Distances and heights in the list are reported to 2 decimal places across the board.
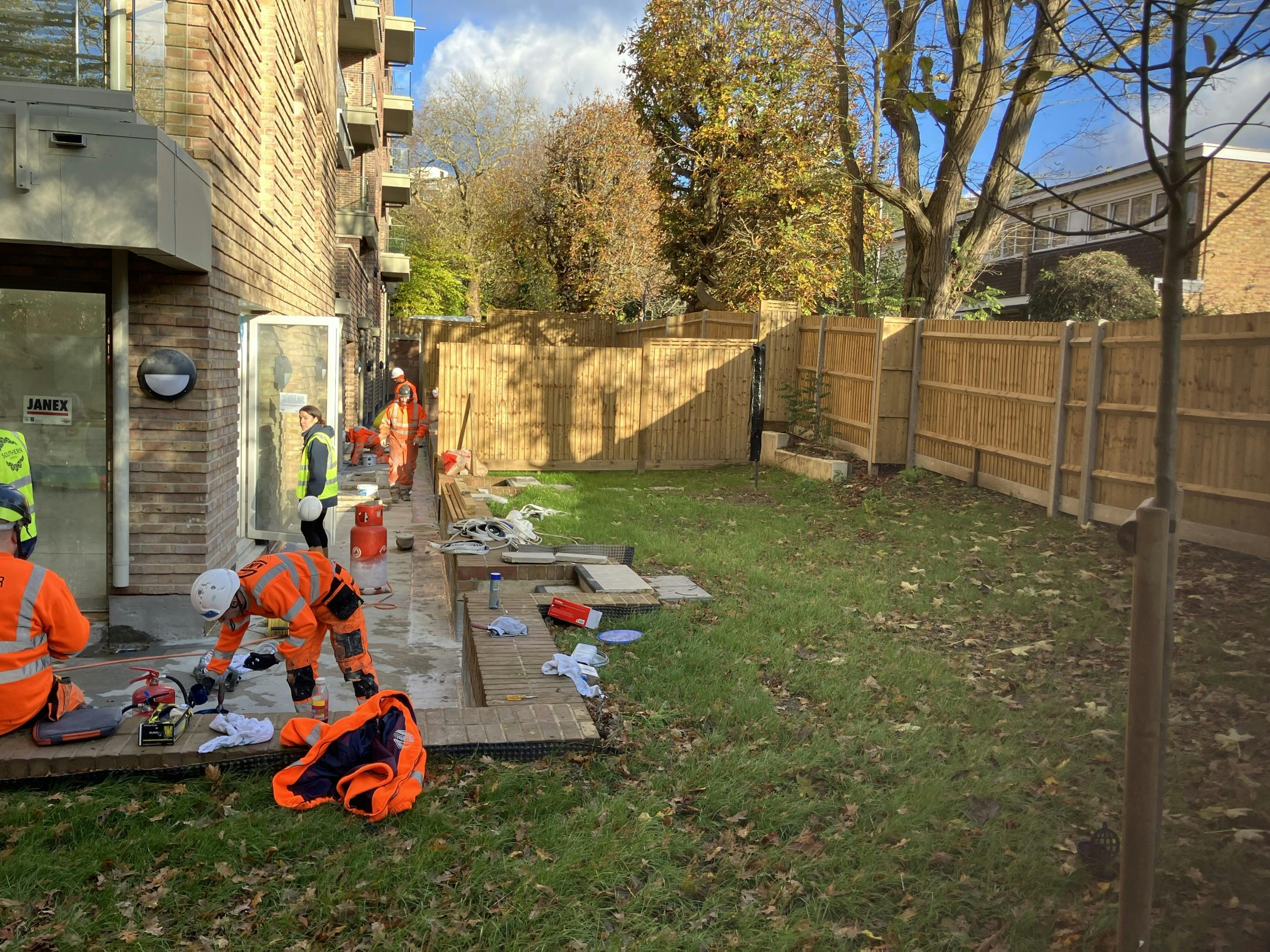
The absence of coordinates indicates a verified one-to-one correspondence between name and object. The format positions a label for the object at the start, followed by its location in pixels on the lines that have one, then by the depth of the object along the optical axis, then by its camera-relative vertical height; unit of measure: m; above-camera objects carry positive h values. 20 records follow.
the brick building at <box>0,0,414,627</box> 6.31 +0.62
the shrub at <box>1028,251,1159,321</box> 21.53 +2.21
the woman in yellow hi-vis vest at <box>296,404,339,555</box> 9.66 -0.99
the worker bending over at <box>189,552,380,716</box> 5.36 -1.33
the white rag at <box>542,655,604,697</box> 6.29 -1.82
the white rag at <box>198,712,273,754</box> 5.01 -1.82
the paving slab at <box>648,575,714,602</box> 8.70 -1.82
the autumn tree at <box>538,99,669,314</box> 35.47 +6.06
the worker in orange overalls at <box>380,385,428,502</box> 15.53 -1.02
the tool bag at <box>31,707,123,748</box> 4.96 -1.79
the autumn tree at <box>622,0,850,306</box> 26.00 +6.21
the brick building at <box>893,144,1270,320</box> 23.62 +4.10
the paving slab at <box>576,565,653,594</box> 8.52 -1.71
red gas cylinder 9.49 -1.74
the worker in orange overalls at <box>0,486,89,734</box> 4.84 -1.31
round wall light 7.29 -0.08
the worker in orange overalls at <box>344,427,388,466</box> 19.61 -1.38
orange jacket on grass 4.67 -1.85
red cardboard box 7.75 -1.80
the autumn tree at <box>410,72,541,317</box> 46.25 +10.25
